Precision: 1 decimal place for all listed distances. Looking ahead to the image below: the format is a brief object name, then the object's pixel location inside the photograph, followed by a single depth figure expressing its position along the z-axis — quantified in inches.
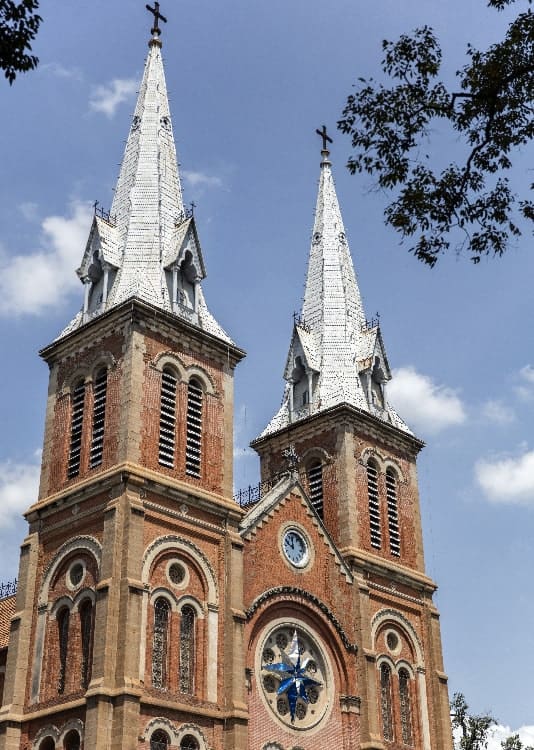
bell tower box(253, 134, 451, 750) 1535.4
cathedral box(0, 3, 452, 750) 1237.1
